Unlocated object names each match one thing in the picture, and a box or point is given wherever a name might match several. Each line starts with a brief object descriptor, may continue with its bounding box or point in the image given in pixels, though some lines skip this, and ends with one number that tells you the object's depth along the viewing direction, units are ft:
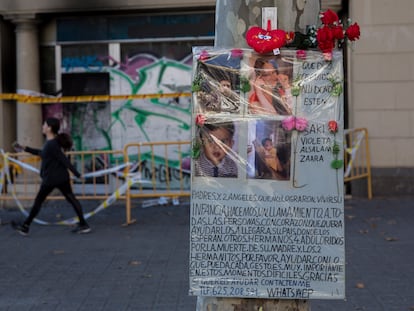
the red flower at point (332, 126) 12.30
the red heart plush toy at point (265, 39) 12.09
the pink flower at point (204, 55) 12.35
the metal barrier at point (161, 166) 38.22
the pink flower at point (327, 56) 12.24
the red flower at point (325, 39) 12.10
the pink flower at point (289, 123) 12.21
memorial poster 12.27
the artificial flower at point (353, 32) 12.55
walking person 30.01
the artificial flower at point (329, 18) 12.42
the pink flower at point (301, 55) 12.23
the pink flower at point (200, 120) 12.37
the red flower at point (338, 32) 12.21
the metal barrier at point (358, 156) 37.17
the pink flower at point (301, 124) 12.19
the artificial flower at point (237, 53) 12.28
